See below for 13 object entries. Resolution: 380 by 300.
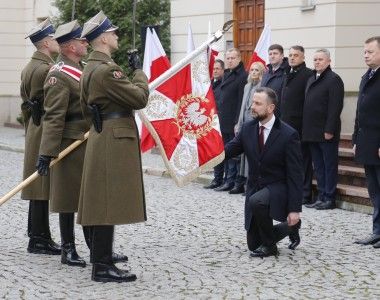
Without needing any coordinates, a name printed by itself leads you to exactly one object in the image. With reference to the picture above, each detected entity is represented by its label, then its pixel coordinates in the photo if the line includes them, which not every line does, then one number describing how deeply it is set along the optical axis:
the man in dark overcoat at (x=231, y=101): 14.59
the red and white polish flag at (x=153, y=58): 12.22
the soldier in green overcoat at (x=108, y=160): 8.16
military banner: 10.02
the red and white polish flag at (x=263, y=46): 14.45
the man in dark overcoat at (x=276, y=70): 13.27
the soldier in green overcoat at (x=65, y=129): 8.77
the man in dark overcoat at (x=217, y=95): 14.89
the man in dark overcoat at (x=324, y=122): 12.69
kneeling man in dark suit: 9.27
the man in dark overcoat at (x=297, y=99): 13.11
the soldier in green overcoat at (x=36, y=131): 9.55
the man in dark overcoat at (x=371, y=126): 10.13
